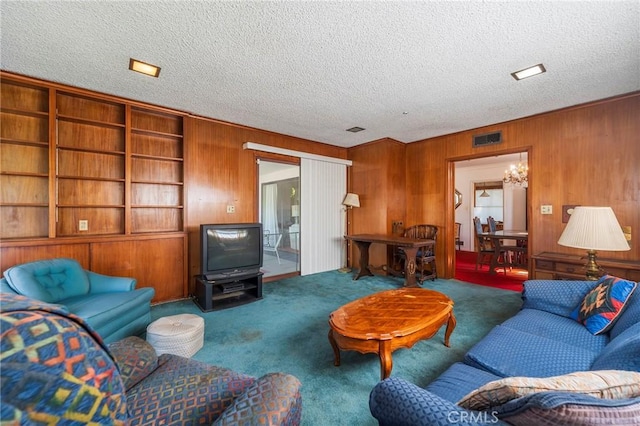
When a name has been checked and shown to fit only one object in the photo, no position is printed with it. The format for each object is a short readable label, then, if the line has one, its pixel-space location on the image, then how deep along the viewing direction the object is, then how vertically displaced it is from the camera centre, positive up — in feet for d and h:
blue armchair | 6.77 -2.39
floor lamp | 17.10 +0.28
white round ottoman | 6.73 -3.17
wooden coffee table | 5.42 -2.50
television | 10.59 -1.51
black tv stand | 10.42 -3.30
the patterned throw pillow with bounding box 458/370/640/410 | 2.37 -1.62
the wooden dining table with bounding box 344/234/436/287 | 13.19 -1.83
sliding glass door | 15.44 -0.30
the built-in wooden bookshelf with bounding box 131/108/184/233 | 11.25 +1.92
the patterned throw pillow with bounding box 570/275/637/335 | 5.62 -2.03
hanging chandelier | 18.83 +2.96
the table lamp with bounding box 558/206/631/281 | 6.76 -0.47
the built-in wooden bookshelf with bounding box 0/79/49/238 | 8.92 +1.91
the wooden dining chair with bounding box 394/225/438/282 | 14.63 -2.29
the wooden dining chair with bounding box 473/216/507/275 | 17.01 -2.22
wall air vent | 13.19 +3.85
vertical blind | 16.08 +0.00
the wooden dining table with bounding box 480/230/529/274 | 15.53 -2.09
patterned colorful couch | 1.54 -1.12
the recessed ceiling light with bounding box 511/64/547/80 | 7.98 +4.45
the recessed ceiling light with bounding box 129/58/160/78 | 7.88 +4.59
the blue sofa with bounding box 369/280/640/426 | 2.09 -2.09
